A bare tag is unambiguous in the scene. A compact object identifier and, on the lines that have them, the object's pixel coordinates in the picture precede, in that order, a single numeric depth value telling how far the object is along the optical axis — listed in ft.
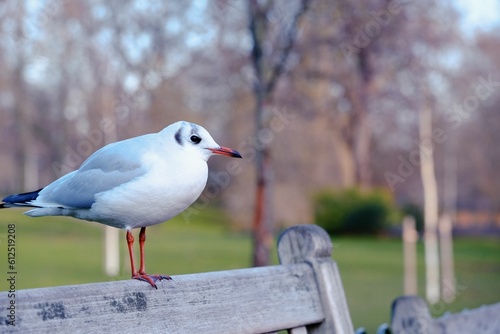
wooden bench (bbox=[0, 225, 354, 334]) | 11.07
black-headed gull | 13.93
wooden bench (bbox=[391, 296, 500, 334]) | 18.29
